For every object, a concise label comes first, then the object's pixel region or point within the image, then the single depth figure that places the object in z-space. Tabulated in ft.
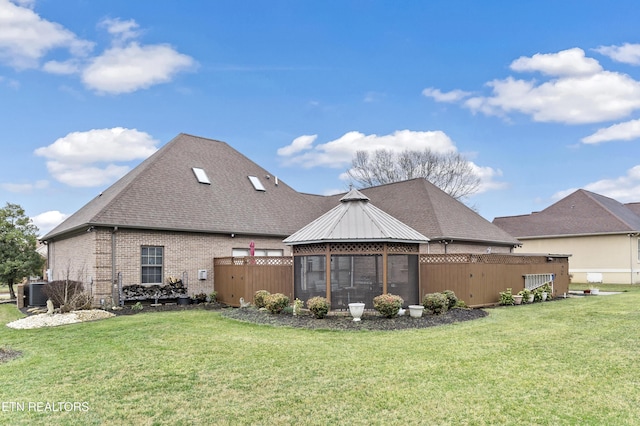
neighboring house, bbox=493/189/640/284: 94.63
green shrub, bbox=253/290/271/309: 48.37
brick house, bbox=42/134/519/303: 53.42
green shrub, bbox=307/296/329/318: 40.81
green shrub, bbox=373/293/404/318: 40.22
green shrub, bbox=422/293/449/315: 42.63
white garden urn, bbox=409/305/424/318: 41.65
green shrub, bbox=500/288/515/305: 54.13
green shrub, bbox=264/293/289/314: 44.34
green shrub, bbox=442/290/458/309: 46.85
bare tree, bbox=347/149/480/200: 133.69
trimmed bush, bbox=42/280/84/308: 51.11
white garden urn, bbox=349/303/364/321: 39.91
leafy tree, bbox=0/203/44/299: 74.08
